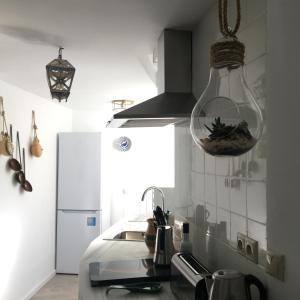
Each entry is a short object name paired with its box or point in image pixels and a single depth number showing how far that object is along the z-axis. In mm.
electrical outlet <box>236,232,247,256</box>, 1337
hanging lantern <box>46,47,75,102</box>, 2061
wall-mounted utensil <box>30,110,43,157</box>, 3896
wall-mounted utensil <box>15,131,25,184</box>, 3516
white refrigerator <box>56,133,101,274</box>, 4629
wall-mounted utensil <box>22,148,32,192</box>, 3632
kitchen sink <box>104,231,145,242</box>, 2977
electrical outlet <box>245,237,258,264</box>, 1252
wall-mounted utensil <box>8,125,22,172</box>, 3377
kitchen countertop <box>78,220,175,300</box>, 1588
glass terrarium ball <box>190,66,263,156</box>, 1031
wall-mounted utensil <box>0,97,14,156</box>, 3188
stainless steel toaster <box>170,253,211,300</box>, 1260
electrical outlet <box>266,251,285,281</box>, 1069
